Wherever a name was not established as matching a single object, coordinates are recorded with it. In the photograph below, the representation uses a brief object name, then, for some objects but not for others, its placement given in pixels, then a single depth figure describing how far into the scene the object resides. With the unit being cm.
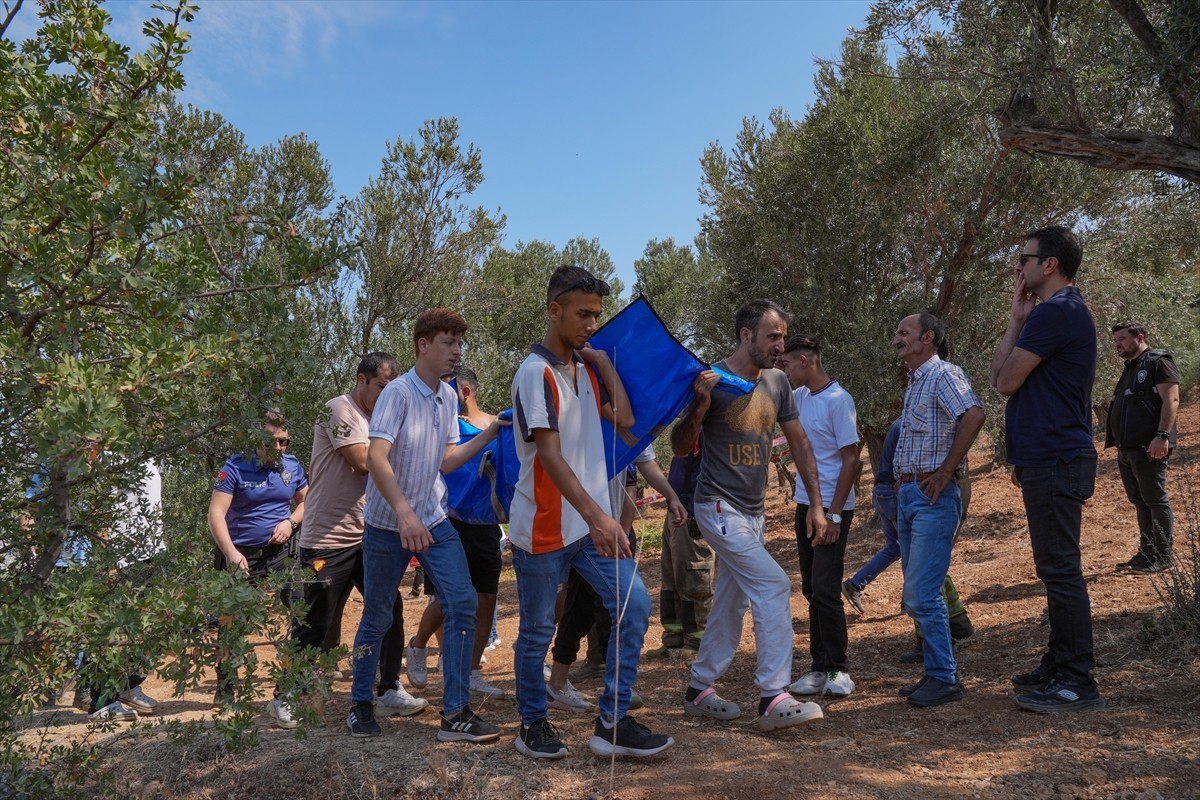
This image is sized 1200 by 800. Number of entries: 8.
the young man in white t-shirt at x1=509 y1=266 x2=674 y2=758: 403
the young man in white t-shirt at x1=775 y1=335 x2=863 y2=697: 546
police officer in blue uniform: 566
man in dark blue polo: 457
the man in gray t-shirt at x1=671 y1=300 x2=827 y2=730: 461
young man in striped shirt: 452
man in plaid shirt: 498
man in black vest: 734
